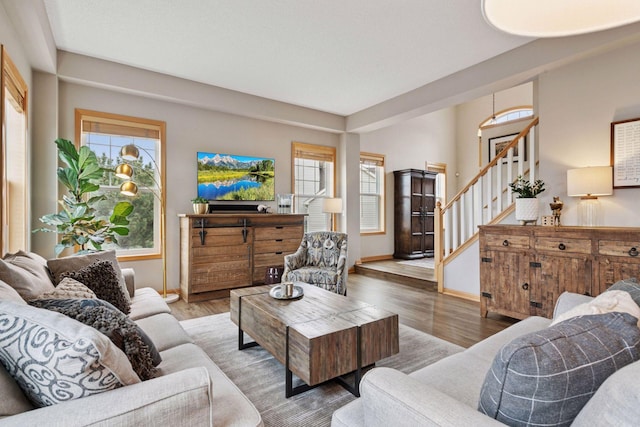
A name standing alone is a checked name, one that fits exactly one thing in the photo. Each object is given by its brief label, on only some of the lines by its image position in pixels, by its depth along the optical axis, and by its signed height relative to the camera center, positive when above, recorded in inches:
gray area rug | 74.0 -44.6
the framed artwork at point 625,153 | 113.2 +21.3
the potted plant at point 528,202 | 130.2 +4.4
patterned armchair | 146.9 -24.3
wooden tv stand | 164.2 -19.4
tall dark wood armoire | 267.6 -0.6
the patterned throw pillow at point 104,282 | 77.1 -16.6
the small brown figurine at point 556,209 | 122.7 +1.5
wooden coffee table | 72.6 -29.6
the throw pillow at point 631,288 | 49.9 -12.5
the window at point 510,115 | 263.0 +81.9
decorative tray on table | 103.2 -25.9
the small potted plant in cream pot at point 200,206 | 173.2 +4.2
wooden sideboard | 104.4 -18.2
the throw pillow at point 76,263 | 86.4 -13.9
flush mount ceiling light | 58.2 +36.9
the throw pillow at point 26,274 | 59.9 -12.4
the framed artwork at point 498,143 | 267.0 +59.3
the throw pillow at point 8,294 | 46.3 -11.8
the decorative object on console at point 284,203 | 207.5 +6.7
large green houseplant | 126.0 +1.2
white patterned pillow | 34.4 -15.3
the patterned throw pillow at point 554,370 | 30.4 -15.1
